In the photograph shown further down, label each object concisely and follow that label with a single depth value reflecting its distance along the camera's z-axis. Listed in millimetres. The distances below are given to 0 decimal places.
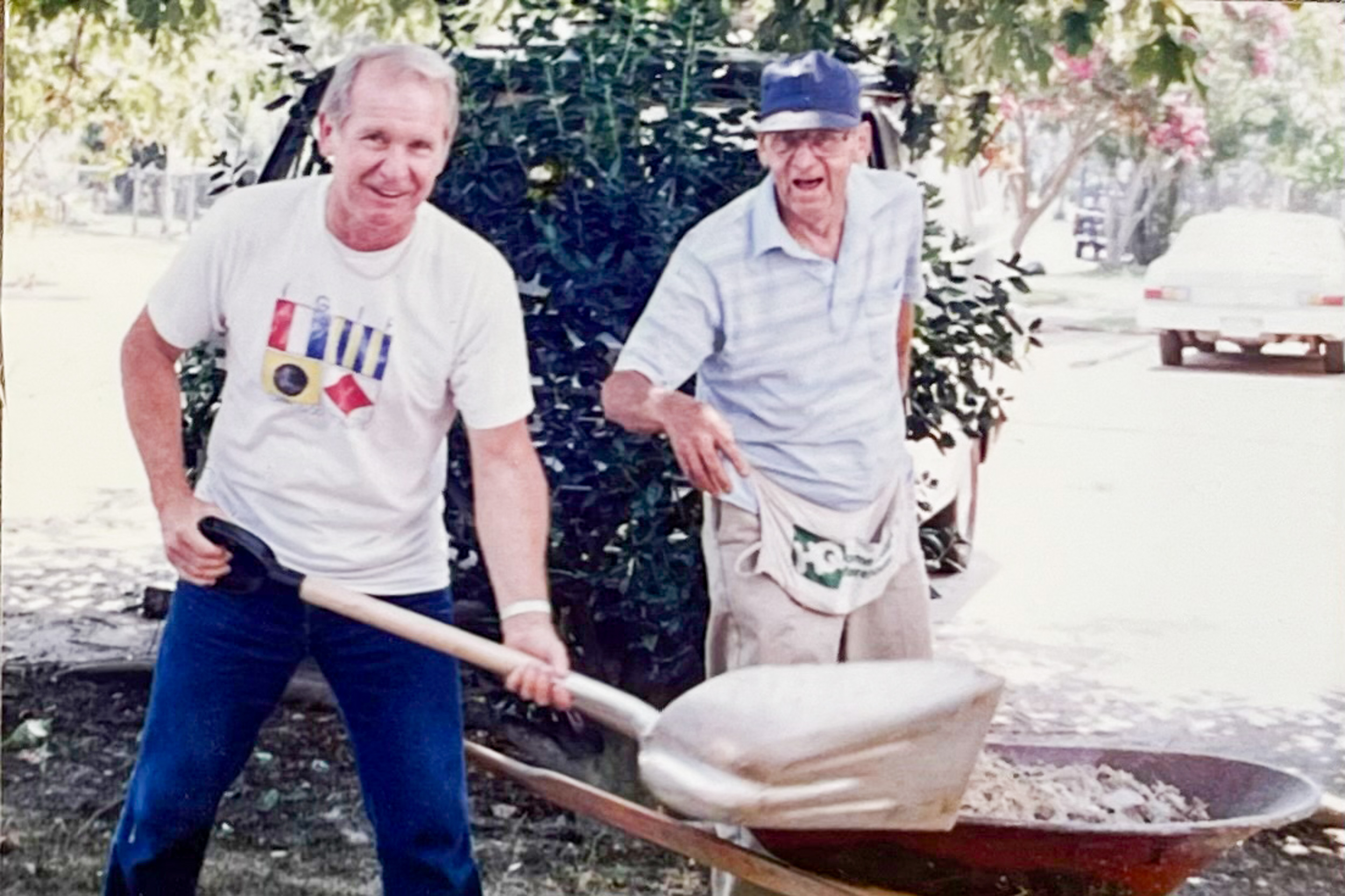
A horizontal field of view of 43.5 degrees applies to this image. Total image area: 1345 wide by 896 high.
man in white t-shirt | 2717
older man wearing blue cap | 2842
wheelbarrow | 2324
